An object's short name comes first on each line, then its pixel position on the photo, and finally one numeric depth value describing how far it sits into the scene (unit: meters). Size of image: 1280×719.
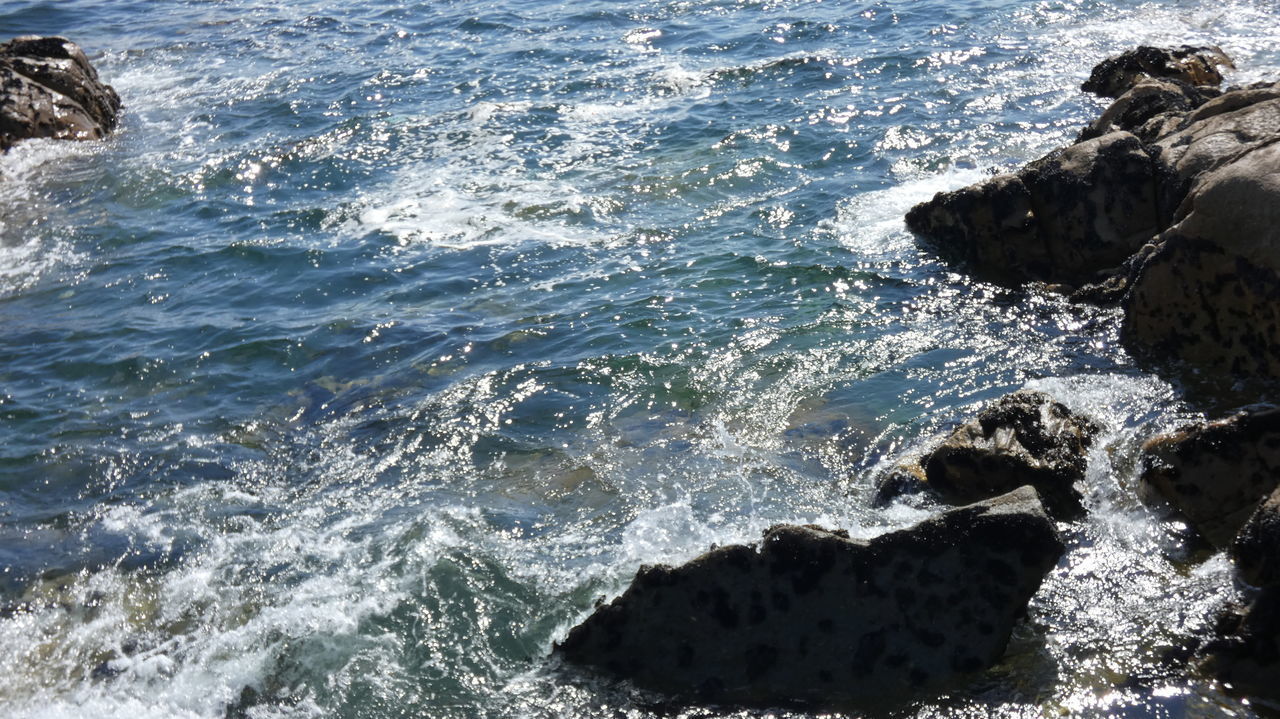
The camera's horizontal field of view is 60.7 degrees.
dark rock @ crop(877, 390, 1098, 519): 6.72
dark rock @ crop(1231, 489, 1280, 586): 5.30
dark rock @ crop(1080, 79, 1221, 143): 11.42
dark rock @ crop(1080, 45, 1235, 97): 14.23
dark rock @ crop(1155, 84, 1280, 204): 9.25
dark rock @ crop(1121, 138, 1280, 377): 7.76
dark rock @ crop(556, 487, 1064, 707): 5.36
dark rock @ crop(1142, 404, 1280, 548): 6.18
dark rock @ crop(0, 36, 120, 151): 17.31
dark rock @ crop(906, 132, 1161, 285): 9.87
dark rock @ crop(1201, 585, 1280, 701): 5.00
